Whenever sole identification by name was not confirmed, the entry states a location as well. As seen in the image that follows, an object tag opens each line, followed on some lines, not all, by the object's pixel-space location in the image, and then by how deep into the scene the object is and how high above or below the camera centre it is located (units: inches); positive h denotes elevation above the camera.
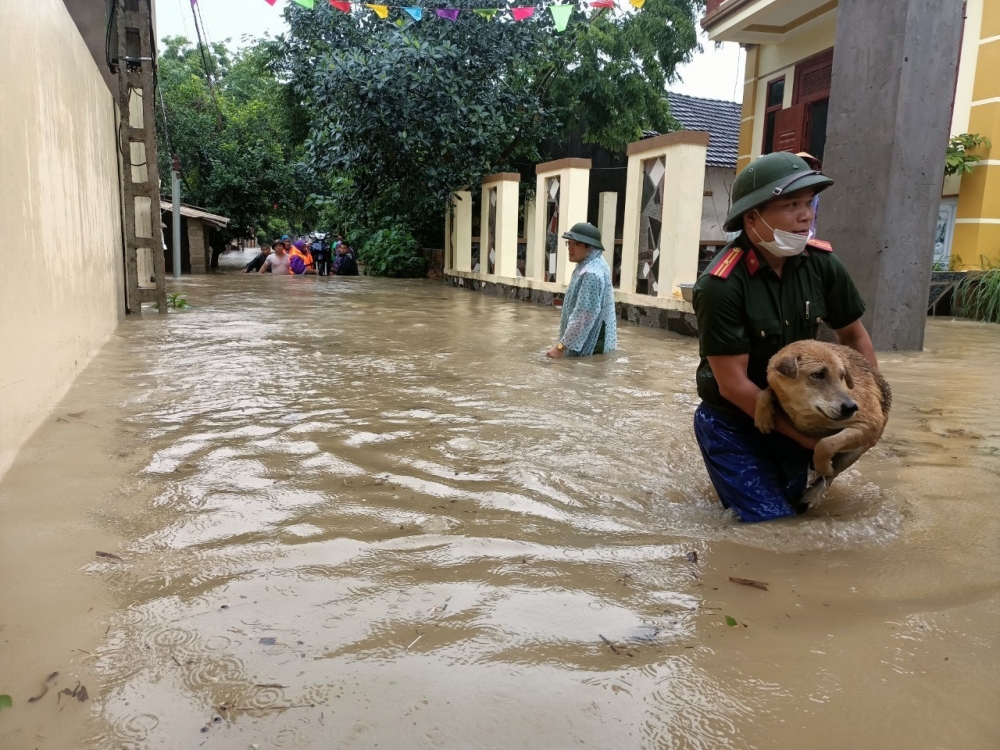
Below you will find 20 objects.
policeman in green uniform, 113.7 -9.4
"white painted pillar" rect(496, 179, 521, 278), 598.5 +14.5
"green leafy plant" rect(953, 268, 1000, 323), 381.7 -17.9
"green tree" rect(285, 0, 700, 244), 622.2 +125.0
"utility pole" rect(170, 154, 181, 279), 655.1 +13.3
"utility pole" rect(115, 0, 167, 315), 361.4 +42.8
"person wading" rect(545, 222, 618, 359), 276.5 -19.5
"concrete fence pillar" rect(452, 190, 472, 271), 693.3 +12.3
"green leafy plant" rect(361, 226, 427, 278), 853.8 -15.9
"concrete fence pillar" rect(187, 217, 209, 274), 792.9 -11.6
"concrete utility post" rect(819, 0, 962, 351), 265.3 +36.5
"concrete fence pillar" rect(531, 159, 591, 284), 477.4 +22.3
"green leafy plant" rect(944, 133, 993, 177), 386.3 +49.8
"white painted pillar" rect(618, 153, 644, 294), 400.8 +11.7
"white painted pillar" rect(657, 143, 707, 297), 354.6 +15.9
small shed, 768.3 -1.1
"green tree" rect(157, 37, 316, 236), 894.4 +90.8
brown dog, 106.6 -19.4
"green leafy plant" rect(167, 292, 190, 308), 430.3 -35.3
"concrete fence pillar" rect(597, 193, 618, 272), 519.2 +18.9
